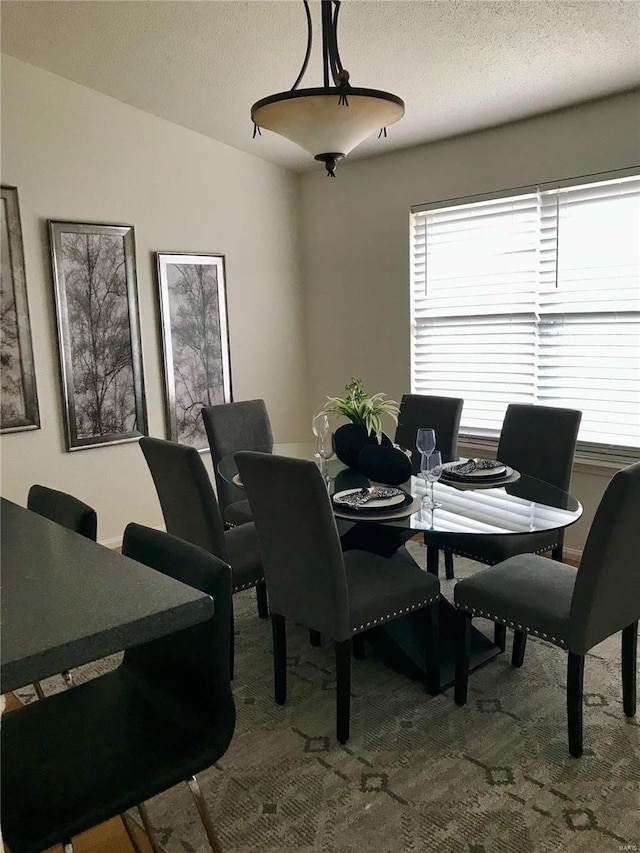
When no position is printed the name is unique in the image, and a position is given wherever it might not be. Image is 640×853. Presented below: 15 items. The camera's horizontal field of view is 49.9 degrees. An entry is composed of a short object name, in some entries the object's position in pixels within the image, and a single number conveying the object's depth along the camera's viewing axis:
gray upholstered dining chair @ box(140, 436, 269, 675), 2.56
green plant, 3.04
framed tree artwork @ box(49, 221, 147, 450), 4.04
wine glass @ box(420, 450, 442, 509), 2.58
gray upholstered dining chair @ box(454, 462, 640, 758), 2.04
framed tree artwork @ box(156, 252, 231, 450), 4.54
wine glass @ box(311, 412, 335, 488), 2.83
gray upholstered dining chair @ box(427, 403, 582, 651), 2.93
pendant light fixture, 2.24
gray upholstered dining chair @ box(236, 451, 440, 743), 2.22
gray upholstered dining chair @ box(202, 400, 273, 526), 3.44
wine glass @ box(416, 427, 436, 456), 2.67
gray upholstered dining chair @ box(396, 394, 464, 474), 3.64
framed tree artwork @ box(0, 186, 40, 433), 3.77
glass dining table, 2.34
